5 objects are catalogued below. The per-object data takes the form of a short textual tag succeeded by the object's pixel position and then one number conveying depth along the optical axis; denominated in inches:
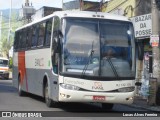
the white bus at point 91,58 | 570.9
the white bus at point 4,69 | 1726.1
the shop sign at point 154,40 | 750.1
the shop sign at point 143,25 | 965.2
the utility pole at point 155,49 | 763.4
